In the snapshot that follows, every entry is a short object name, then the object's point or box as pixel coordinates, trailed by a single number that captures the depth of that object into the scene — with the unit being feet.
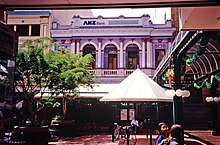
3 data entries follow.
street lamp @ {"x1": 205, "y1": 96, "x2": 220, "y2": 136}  47.29
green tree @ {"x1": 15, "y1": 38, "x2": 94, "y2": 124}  37.70
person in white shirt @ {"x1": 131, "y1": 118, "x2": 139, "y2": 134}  48.80
